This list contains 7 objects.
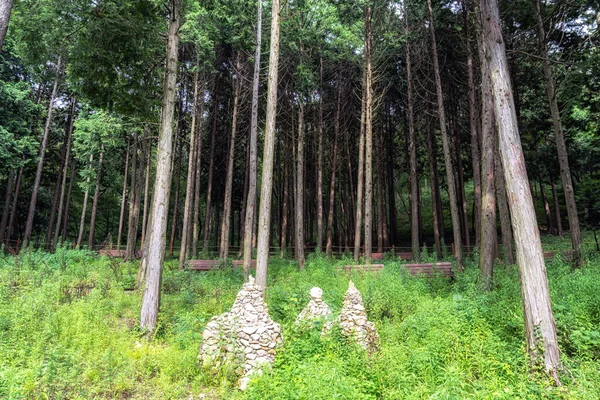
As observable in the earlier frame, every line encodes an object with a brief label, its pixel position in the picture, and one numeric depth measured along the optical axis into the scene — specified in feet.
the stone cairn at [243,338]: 16.33
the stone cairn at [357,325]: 17.89
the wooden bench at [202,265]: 48.30
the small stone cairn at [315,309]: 19.62
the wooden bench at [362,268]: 38.50
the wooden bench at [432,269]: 37.93
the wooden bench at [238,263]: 50.07
